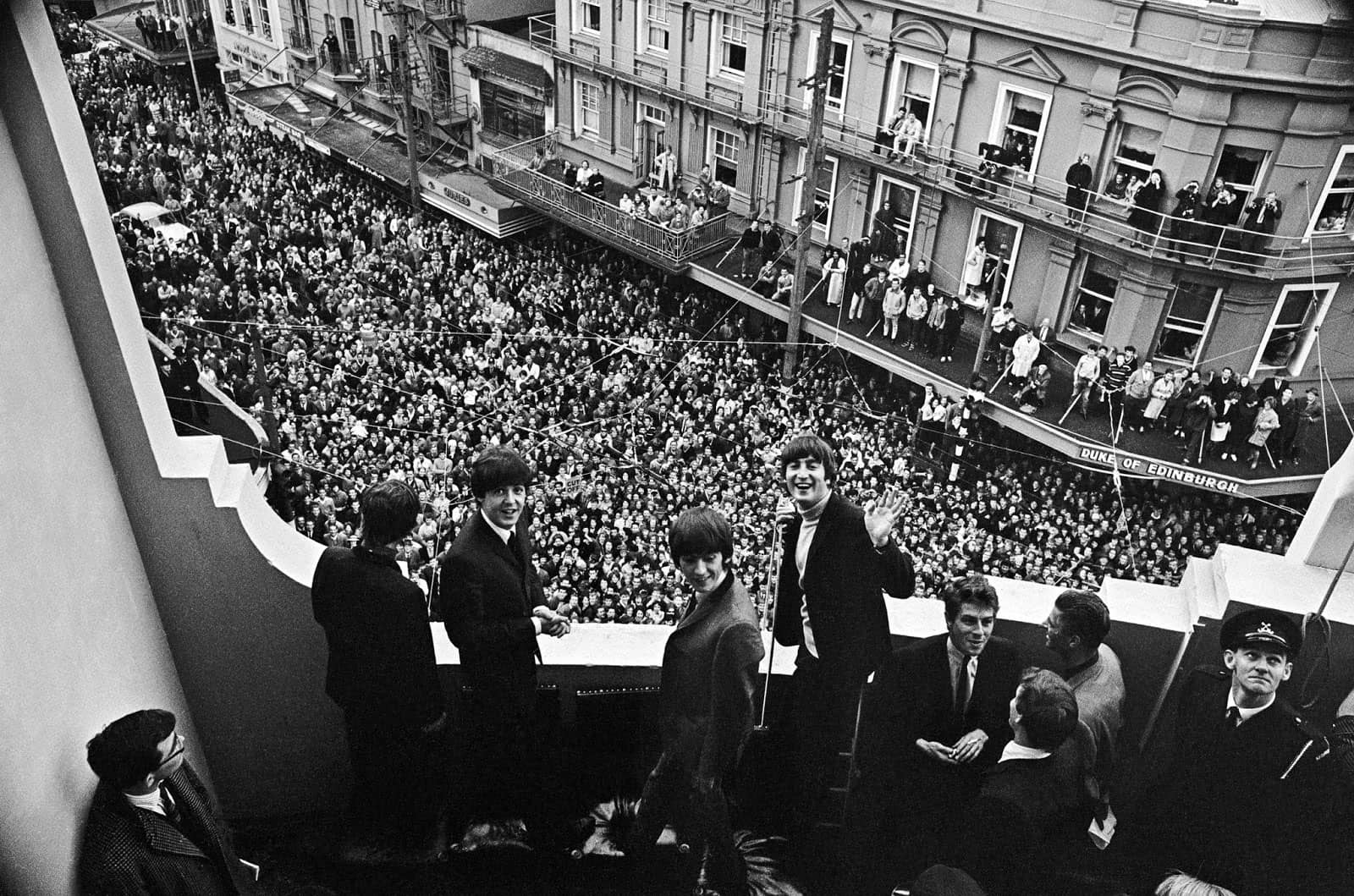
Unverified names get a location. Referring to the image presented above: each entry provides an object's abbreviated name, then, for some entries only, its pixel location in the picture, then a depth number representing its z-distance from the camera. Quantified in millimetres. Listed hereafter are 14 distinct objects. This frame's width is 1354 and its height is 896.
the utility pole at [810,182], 15664
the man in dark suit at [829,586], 4422
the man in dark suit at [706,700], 4262
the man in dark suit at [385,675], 4414
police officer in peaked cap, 4258
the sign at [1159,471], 15047
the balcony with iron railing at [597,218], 20328
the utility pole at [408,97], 23719
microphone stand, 4686
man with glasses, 3666
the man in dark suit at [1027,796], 4129
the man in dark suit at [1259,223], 14883
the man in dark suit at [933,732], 4480
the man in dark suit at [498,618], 4398
